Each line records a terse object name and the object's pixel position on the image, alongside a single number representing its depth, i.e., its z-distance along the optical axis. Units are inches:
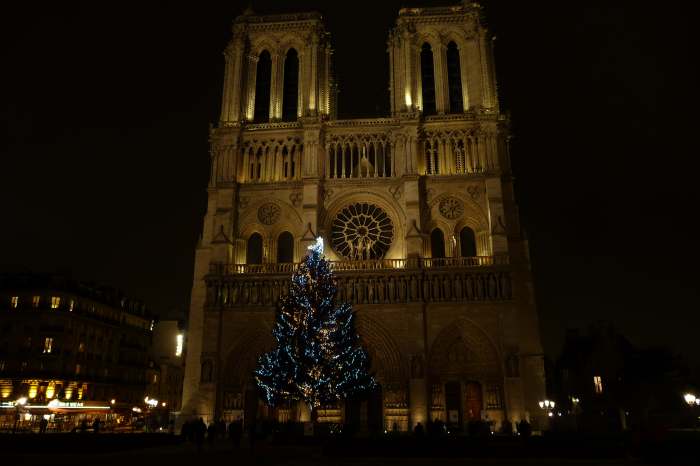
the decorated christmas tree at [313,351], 1043.3
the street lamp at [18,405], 1306.6
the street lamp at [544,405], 1209.4
